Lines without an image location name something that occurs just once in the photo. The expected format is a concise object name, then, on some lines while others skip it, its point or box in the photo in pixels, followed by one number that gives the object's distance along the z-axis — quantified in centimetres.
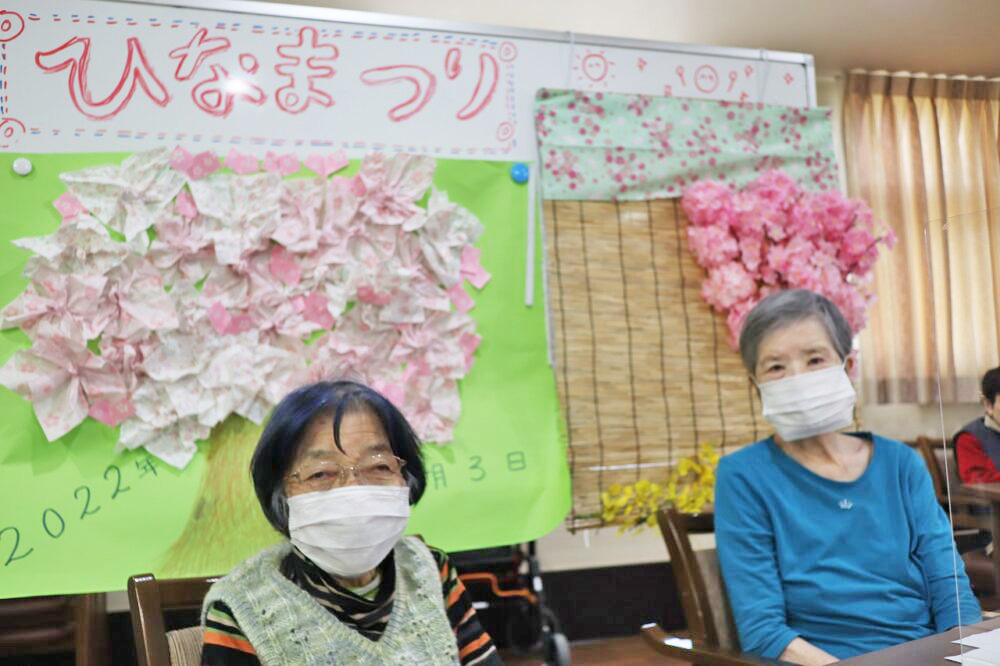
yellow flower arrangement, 281
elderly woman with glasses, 151
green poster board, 230
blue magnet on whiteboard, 280
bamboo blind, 283
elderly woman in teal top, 190
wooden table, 131
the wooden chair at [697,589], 199
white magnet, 236
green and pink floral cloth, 287
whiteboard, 243
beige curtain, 519
